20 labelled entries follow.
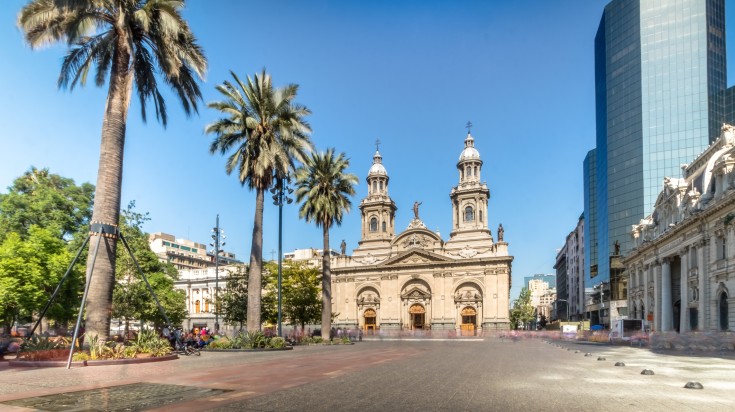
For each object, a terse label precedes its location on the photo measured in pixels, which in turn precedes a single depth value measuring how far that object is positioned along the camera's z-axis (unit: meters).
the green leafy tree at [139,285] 39.91
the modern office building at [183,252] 122.13
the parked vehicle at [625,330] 45.71
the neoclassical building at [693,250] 35.47
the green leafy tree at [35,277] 30.09
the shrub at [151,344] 19.58
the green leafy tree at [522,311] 108.18
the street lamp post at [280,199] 34.44
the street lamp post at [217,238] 46.72
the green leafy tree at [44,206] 38.50
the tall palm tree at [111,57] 19.33
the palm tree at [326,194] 41.09
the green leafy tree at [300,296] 51.03
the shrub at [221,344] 26.62
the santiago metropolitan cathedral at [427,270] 74.69
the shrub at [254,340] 27.08
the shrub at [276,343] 28.12
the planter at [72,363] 16.47
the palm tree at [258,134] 29.94
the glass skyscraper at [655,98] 88.81
